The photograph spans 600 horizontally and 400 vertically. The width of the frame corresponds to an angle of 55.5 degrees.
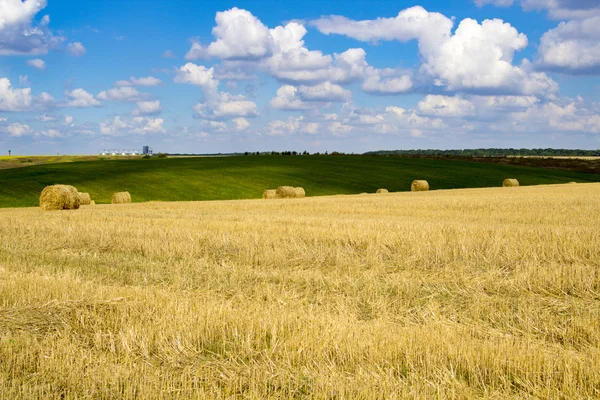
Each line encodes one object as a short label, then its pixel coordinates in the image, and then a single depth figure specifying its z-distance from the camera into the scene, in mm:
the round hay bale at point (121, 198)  38156
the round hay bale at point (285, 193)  37719
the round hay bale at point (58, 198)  27062
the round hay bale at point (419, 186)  47188
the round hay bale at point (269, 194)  37781
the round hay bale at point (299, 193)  37938
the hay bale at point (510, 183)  53938
